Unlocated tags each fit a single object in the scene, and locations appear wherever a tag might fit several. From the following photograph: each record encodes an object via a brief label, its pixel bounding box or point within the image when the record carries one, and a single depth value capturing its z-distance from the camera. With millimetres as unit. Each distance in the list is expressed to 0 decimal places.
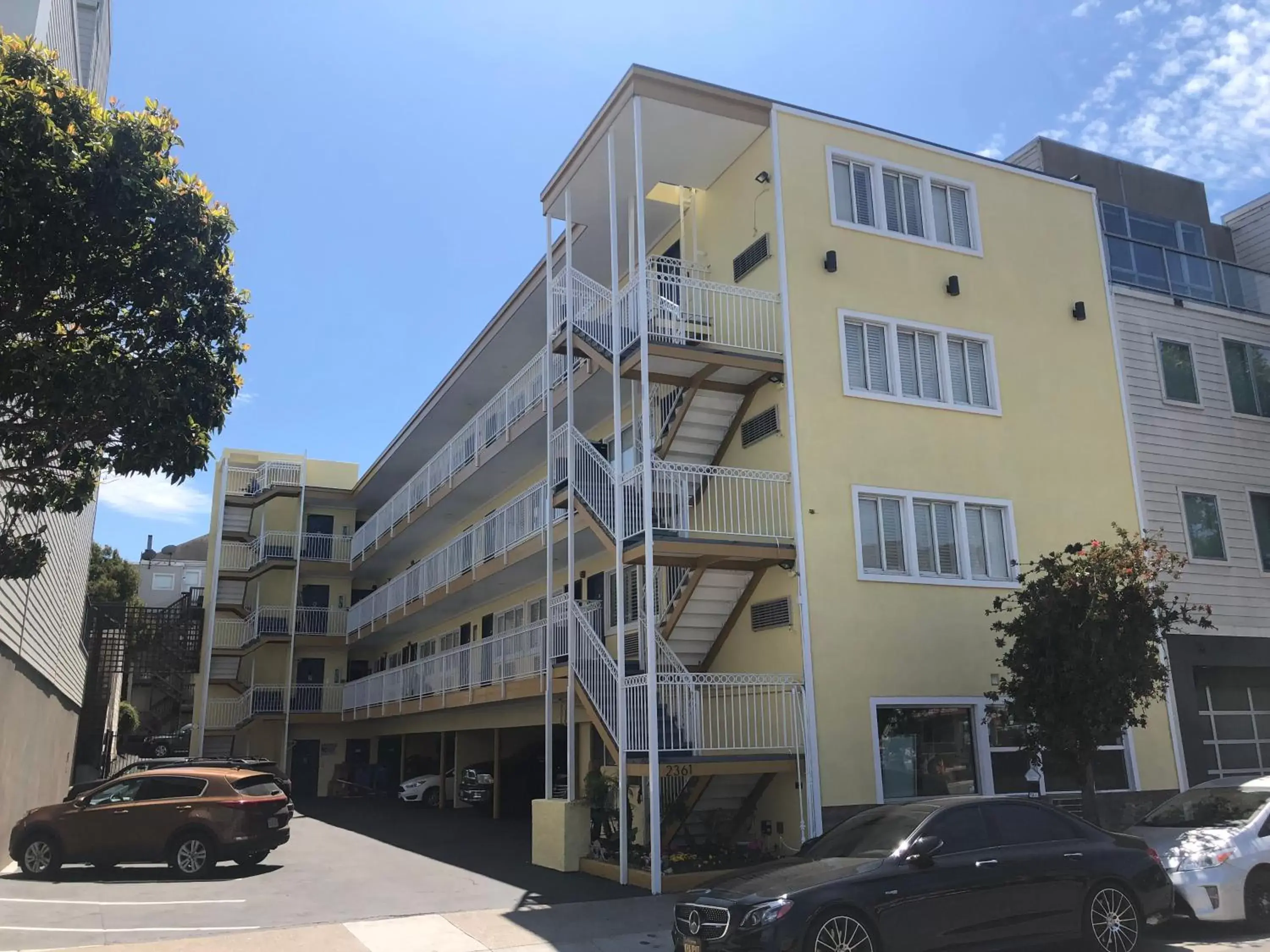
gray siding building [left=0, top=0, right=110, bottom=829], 14594
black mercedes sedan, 7895
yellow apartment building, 14234
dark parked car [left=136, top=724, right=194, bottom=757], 43219
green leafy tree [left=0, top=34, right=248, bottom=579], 7934
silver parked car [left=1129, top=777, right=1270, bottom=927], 9922
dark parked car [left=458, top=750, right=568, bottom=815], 25703
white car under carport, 29906
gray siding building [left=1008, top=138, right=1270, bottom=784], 17938
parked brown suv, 14422
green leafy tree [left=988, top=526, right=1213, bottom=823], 12859
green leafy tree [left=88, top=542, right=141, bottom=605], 52875
